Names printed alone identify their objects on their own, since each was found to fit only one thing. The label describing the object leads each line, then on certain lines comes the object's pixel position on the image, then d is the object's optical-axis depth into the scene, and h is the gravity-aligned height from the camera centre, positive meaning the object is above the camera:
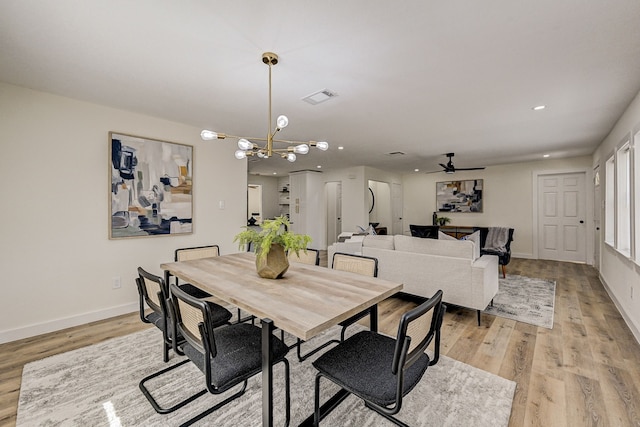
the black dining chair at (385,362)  1.11 -0.74
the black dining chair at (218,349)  1.24 -0.75
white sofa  2.84 -0.61
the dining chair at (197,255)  2.60 -0.43
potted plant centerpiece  1.86 -0.22
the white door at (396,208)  8.20 +0.15
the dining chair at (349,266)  2.16 -0.45
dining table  1.27 -0.47
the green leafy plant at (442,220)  7.34 -0.19
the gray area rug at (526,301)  3.03 -1.14
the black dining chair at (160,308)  1.59 -0.60
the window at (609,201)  3.90 +0.17
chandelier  2.02 +0.57
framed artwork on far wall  7.17 +0.48
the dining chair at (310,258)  2.62 -0.45
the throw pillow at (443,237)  3.40 -0.30
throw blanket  5.30 -0.49
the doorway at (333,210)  8.58 +0.09
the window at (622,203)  3.28 +0.12
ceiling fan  5.44 +0.94
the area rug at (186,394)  1.58 -1.19
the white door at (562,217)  5.92 -0.09
